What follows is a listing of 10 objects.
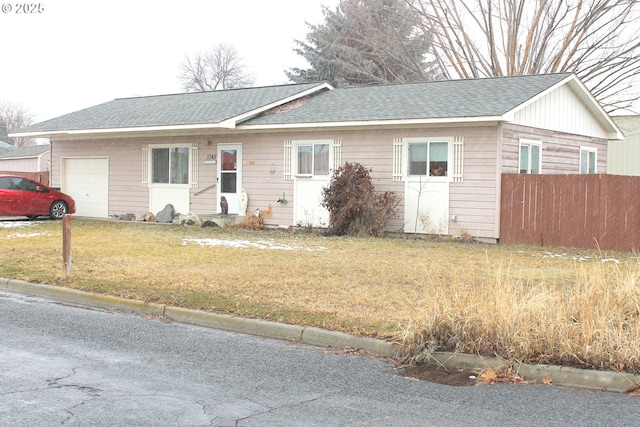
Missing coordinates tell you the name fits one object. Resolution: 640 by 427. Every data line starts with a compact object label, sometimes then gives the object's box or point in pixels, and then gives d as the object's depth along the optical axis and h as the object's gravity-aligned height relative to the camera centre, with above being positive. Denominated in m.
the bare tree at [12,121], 87.38 +9.01
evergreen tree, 35.09 +8.03
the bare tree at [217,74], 65.88 +11.64
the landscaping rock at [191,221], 21.28 -0.75
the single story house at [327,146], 17.28 +1.51
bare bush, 17.77 -0.14
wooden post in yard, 10.80 -0.76
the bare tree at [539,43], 30.19 +7.19
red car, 22.09 -0.17
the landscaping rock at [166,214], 22.19 -0.59
